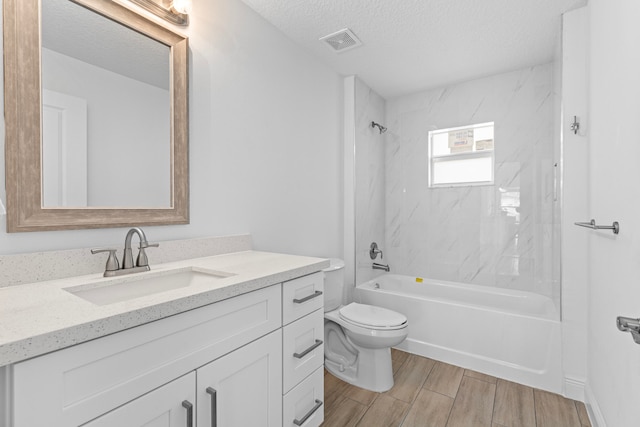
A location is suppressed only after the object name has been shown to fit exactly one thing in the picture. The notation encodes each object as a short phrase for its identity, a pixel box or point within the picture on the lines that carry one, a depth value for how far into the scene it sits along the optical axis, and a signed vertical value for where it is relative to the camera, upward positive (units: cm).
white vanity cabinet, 63 -41
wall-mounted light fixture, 139 +95
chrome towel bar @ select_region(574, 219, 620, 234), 125 -7
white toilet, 194 -83
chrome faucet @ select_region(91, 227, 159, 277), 116 -19
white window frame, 289 +54
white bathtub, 202 -86
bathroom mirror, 105 +38
